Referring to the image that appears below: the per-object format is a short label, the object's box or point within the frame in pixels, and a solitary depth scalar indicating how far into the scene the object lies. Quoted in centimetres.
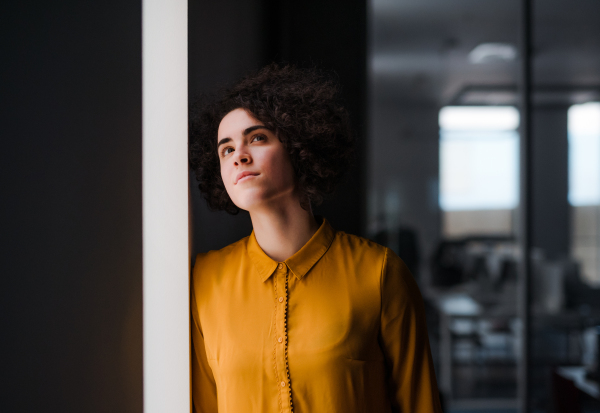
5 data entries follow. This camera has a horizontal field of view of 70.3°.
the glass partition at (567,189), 270
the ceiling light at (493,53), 291
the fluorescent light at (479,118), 299
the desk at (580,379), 257
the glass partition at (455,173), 297
